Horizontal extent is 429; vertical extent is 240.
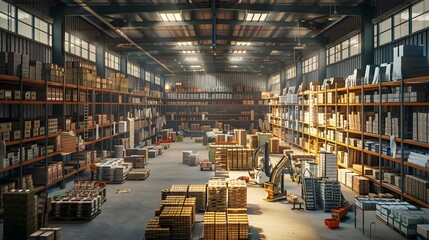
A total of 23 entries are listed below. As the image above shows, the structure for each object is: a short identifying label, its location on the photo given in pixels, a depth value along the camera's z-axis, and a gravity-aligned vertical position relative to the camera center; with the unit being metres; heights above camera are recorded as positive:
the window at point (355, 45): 16.81 +3.17
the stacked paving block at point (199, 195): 10.05 -2.25
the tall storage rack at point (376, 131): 9.83 -0.59
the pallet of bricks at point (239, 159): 17.09 -2.13
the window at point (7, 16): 11.31 +3.00
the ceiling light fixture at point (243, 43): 24.37 +4.60
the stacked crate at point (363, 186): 12.26 -2.40
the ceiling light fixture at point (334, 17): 12.48 +3.25
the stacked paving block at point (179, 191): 9.98 -2.12
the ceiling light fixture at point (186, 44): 24.32 +4.52
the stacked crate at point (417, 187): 9.06 -1.86
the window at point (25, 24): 12.41 +3.02
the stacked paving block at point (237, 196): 10.02 -2.25
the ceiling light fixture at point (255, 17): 17.00 +4.54
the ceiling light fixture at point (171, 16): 16.80 +4.46
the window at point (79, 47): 16.36 +3.13
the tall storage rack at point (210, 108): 37.88 +0.49
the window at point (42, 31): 13.52 +3.05
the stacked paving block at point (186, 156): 18.81 -2.22
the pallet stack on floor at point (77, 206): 9.34 -2.40
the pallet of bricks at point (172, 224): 7.59 -2.37
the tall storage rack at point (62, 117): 10.23 -0.19
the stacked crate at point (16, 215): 8.04 -2.24
